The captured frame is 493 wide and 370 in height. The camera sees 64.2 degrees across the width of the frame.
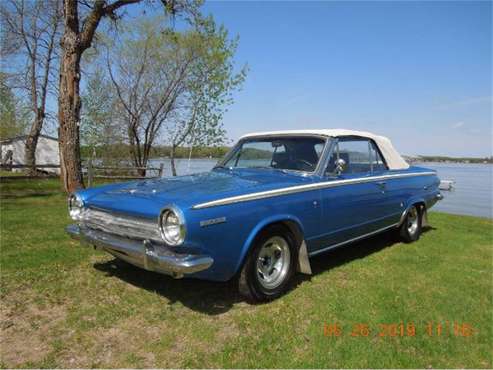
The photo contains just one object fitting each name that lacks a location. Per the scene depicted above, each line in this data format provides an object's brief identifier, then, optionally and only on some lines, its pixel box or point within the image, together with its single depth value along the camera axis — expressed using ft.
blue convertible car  10.77
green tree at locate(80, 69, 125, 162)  78.84
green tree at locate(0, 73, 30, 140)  85.15
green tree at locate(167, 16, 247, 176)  70.69
